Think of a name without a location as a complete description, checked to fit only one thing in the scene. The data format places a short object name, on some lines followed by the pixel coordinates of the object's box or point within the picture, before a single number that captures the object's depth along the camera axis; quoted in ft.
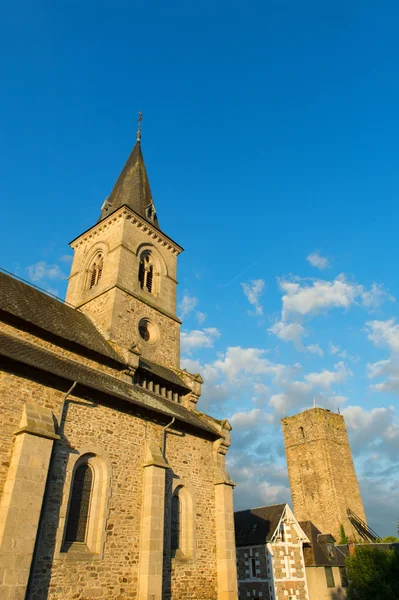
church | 30.45
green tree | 65.65
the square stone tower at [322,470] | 128.36
